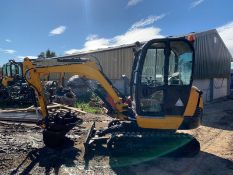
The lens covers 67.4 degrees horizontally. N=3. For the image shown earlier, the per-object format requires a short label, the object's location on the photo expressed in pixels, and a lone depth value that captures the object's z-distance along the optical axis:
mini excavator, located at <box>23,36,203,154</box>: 4.49
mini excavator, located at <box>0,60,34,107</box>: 10.82
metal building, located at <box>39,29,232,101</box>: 12.74
